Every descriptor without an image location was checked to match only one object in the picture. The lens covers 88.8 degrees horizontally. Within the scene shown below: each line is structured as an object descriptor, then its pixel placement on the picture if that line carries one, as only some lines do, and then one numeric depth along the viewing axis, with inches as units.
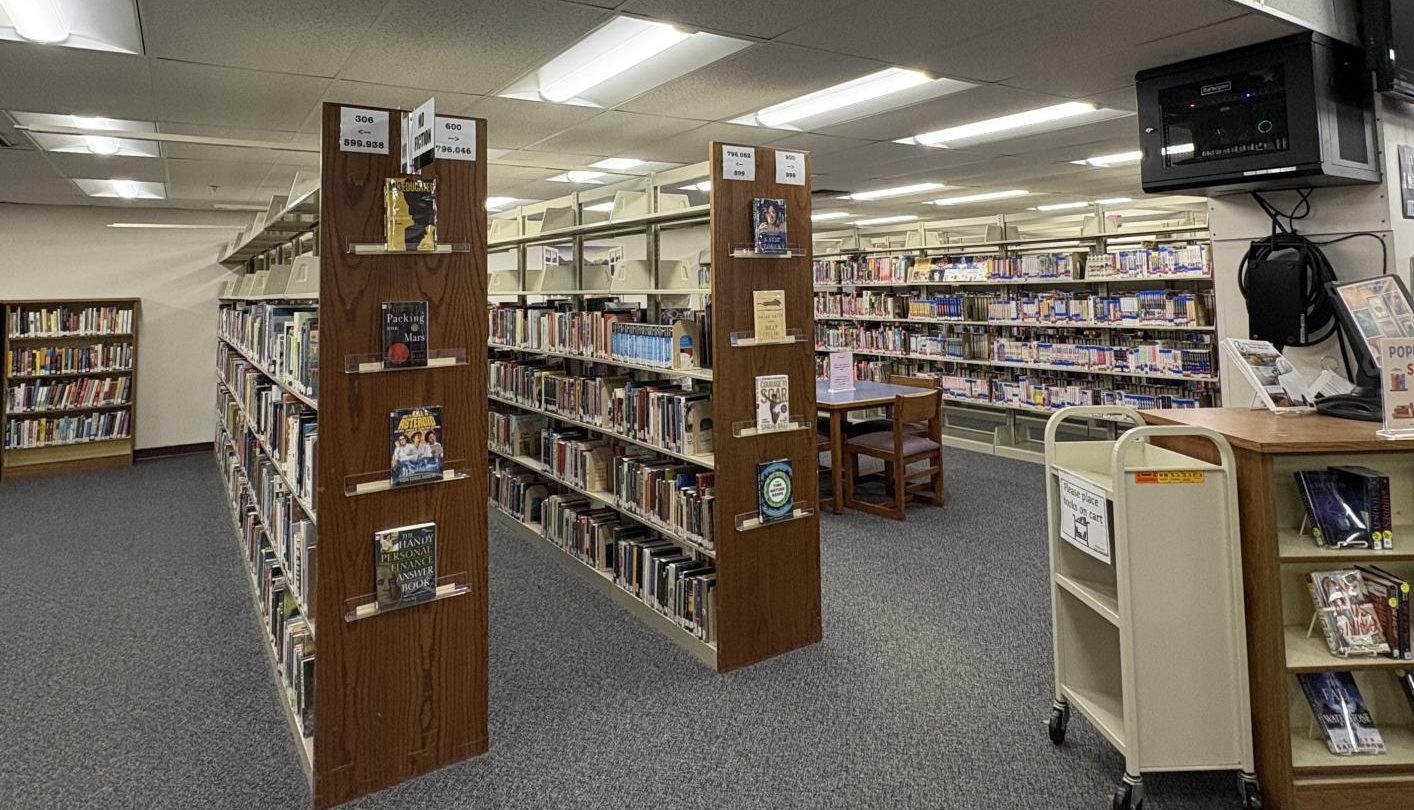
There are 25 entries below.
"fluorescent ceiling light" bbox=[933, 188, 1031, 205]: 319.4
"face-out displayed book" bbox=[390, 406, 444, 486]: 89.4
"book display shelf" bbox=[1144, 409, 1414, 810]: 77.1
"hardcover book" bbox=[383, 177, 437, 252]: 87.0
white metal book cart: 79.9
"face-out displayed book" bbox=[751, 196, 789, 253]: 117.0
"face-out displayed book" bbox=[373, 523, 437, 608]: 89.3
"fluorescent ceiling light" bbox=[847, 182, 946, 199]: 294.2
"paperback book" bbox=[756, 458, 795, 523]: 121.8
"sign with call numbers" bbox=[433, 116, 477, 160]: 91.5
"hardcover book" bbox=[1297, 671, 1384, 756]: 78.6
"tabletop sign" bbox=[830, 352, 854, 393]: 227.3
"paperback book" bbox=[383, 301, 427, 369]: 88.0
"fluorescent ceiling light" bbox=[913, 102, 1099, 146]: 174.7
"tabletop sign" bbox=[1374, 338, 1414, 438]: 78.5
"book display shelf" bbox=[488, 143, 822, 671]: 118.6
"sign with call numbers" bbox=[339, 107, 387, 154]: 85.0
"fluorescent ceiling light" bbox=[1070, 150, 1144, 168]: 238.5
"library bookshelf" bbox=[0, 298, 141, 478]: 270.7
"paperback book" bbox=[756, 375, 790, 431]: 121.0
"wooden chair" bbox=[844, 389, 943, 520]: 198.5
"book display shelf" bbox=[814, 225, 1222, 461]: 231.9
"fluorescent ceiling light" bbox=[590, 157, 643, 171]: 221.3
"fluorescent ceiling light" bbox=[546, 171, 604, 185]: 244.8
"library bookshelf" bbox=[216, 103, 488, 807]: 85.8
